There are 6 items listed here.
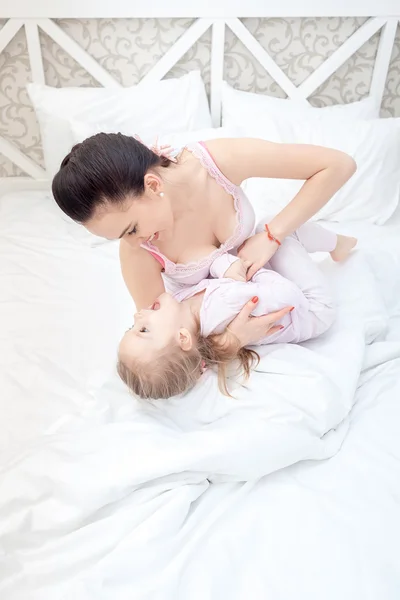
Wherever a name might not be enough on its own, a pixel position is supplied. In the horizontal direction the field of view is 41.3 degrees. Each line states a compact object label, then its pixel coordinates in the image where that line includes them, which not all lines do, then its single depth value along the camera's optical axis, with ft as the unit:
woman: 3.93
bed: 3.02
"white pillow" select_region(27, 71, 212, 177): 7.04
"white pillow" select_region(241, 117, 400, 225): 6.79
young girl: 4.11
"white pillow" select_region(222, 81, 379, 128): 7.16
